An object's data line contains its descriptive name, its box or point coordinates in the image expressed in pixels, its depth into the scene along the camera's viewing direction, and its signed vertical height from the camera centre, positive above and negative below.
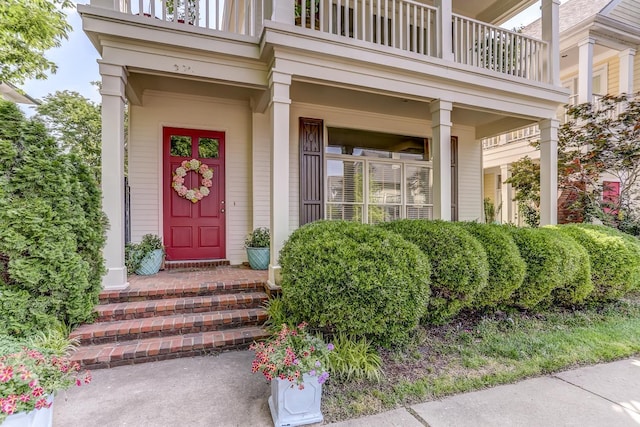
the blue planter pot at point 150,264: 4.68 -0.75
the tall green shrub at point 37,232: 2.75 -0.17
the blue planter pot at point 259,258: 5.21 -0.74
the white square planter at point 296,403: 2.17 -1.31
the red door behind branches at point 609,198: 6.73 +0.28
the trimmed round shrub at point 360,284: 2.71 -0.63
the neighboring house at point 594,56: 7.56 +4.08
